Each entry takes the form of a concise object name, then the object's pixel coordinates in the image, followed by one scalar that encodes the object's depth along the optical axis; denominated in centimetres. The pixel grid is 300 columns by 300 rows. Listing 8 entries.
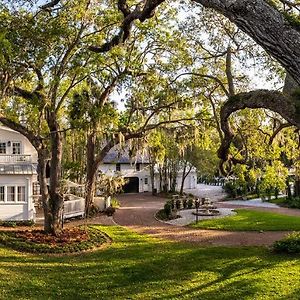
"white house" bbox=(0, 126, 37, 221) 2128
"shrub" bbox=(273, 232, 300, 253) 1546
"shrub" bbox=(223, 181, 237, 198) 4066
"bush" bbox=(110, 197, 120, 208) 2891
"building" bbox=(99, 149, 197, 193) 4500
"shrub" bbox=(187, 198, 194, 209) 3004
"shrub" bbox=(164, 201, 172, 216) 2573
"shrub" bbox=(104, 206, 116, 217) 2595
